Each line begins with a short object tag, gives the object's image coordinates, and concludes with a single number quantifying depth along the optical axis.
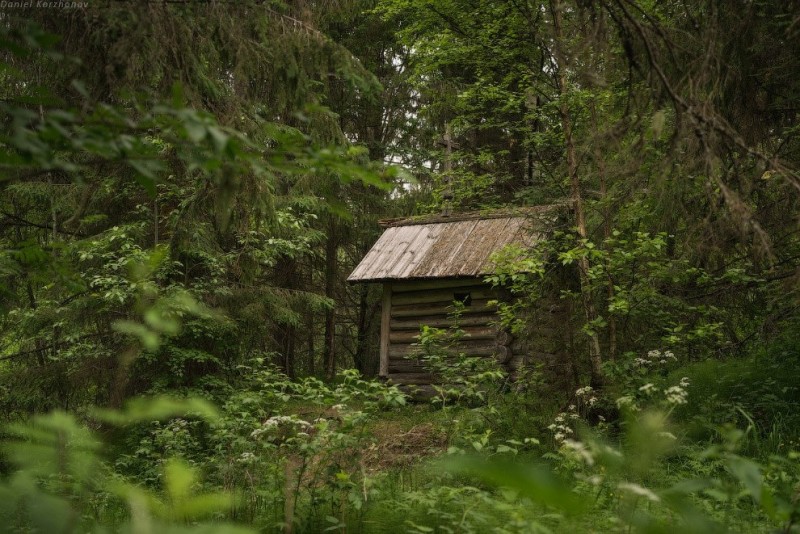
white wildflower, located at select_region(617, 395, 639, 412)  5.55
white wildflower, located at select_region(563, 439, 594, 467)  2.65
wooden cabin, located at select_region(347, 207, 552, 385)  13.73
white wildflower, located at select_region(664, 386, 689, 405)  4.69
